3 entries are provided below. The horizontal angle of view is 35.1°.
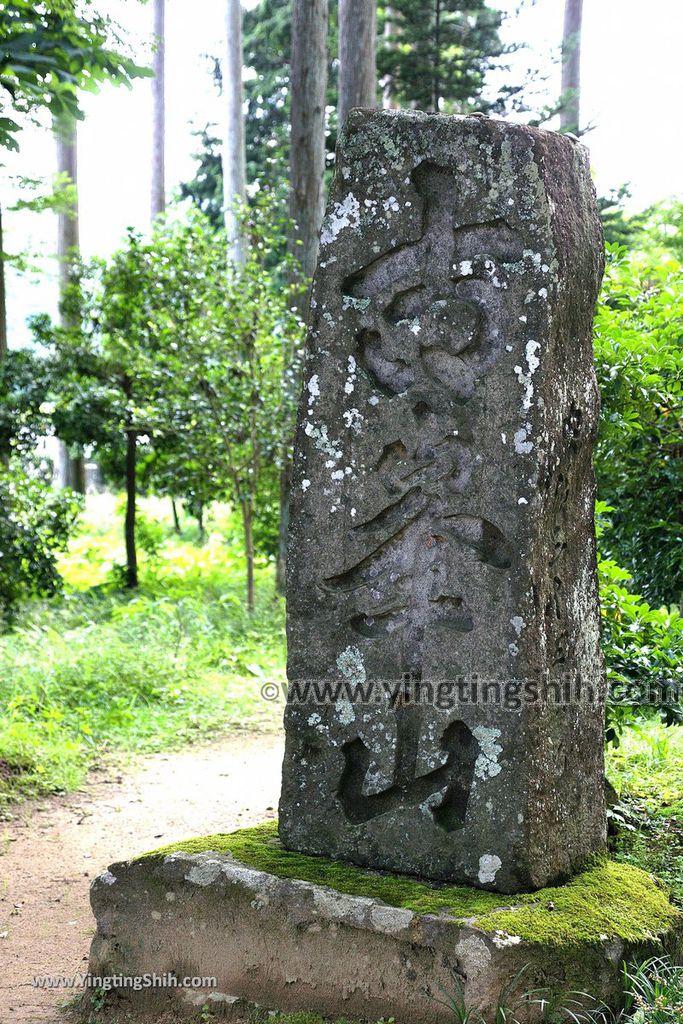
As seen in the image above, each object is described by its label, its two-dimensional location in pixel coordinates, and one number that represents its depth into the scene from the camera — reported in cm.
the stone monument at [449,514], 347
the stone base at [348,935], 320
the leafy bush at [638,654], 453
